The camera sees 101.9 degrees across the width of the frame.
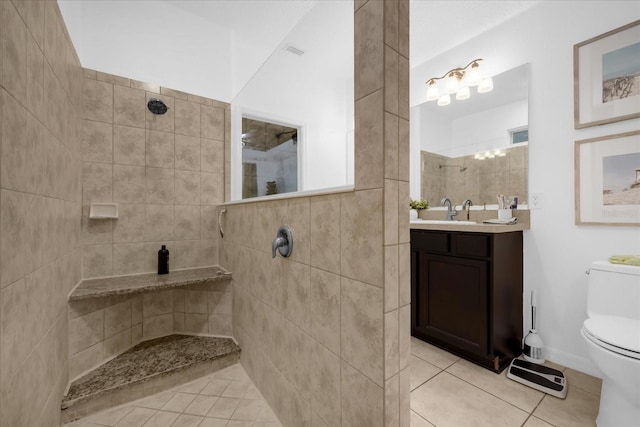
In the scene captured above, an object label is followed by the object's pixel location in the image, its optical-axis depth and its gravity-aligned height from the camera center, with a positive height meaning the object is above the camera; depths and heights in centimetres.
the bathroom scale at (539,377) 145 -99
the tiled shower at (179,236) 78 -11
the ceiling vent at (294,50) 216 +137
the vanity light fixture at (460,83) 215 +114
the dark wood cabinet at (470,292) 162 -54
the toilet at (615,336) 107 -56
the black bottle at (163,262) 202 -39
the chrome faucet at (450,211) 228 +1
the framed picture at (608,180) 149 +20
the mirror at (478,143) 195 +59
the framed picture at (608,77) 149 +82
